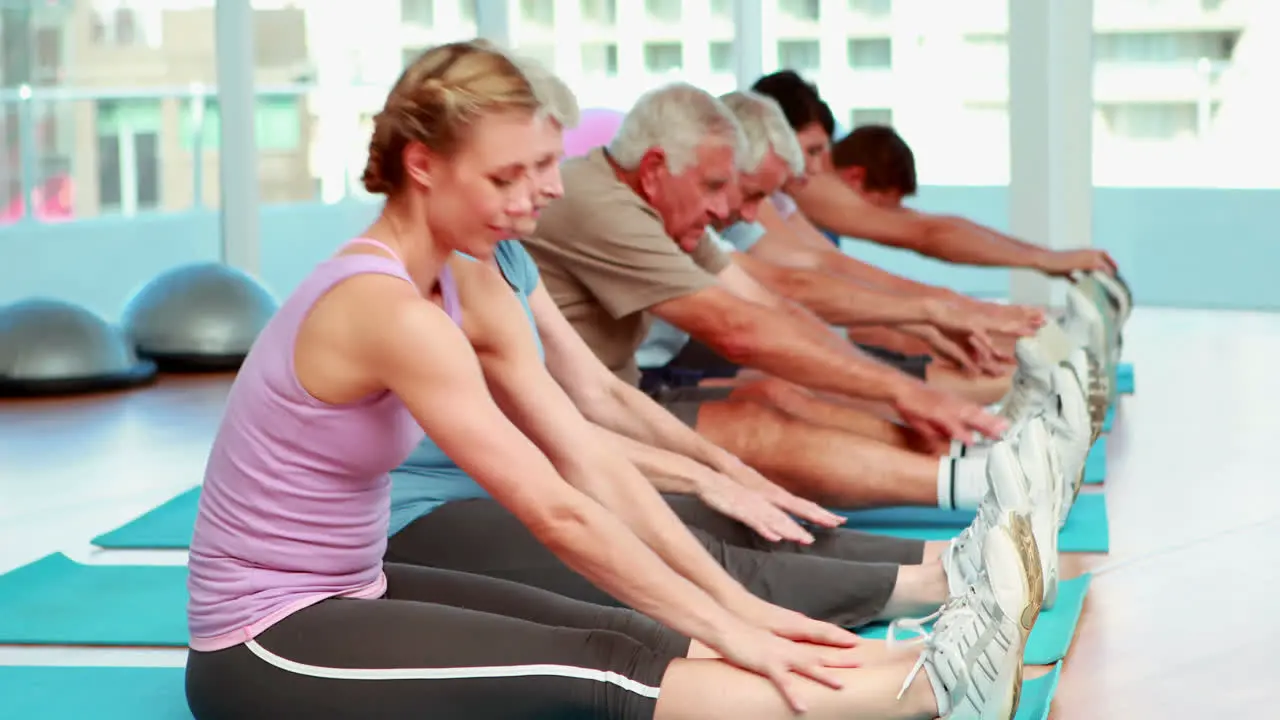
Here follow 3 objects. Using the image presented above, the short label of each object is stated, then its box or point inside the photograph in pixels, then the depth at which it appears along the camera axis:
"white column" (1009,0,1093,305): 7.71
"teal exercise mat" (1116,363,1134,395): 5.40
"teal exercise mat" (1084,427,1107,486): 4.04
